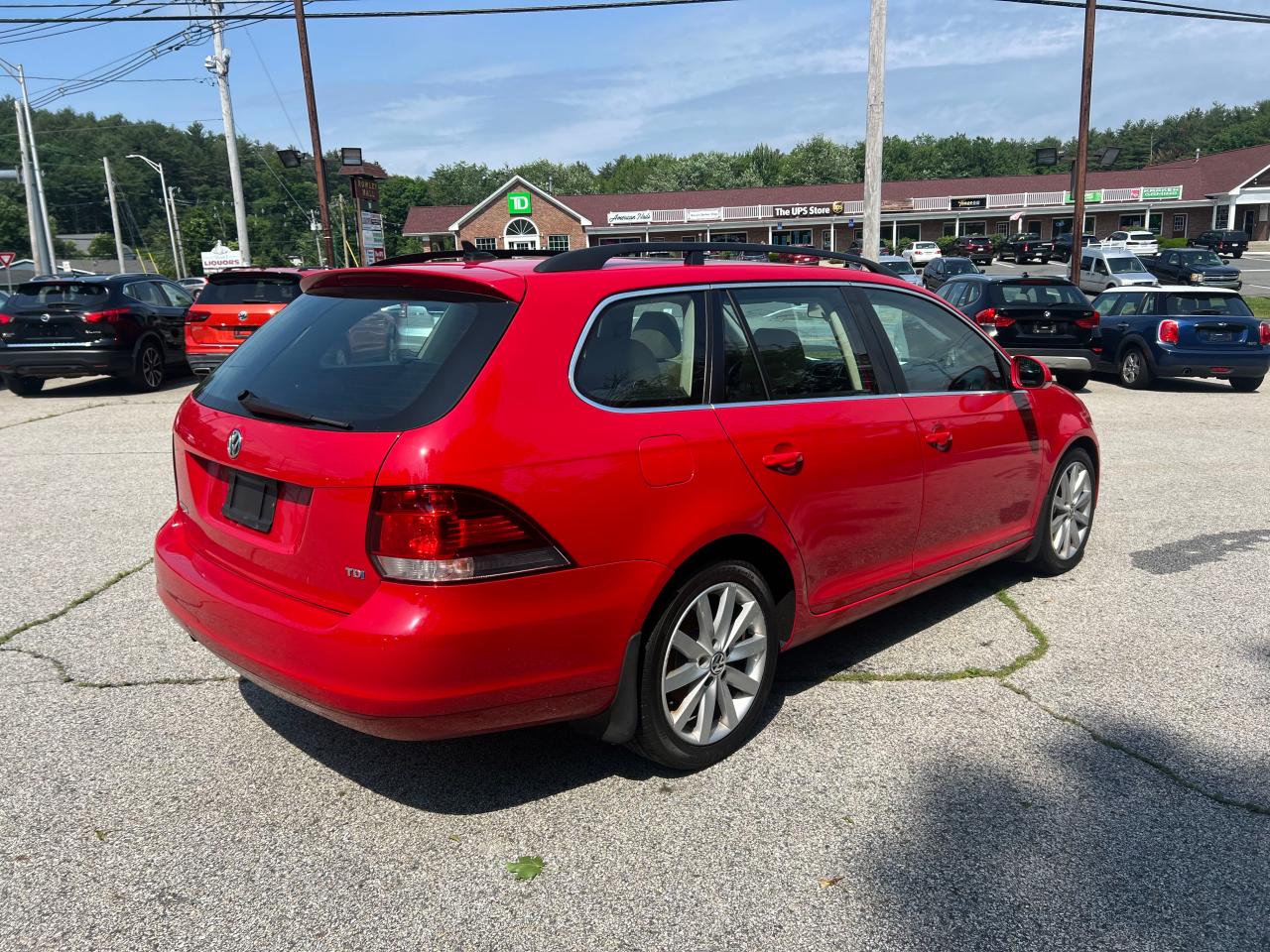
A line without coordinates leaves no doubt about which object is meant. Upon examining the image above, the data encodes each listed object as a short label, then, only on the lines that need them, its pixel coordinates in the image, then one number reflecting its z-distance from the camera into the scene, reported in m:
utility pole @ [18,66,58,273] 33.81
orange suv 13.03
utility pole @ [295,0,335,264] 23.52
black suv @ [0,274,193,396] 13.14
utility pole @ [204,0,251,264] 26.42
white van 31.92
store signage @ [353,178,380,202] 23.08
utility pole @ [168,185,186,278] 80.41
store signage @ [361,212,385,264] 22.70
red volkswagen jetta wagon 2.78
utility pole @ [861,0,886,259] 16.33
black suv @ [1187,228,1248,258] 55.25
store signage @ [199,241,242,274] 32.76
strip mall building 62.09
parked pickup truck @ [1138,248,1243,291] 37.94
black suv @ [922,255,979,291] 34.78
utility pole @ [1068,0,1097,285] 21.62
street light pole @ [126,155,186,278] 77.19
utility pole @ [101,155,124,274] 62.06
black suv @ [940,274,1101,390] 13.83
